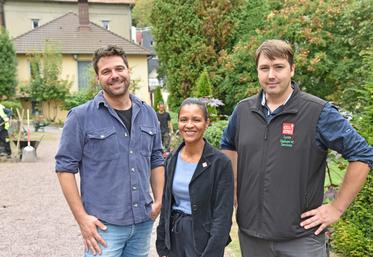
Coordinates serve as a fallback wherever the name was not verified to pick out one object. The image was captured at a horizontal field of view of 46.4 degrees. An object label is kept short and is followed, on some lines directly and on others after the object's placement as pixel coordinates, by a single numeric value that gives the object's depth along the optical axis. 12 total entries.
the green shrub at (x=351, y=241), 4.35
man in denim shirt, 2.89
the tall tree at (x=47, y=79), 30.34
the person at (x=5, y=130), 13.39
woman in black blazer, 2.92
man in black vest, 2.69
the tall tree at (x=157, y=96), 21.63
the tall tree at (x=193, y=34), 18.97
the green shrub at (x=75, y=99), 29.70
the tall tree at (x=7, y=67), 29.83
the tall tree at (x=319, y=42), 14.41
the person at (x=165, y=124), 12.53
